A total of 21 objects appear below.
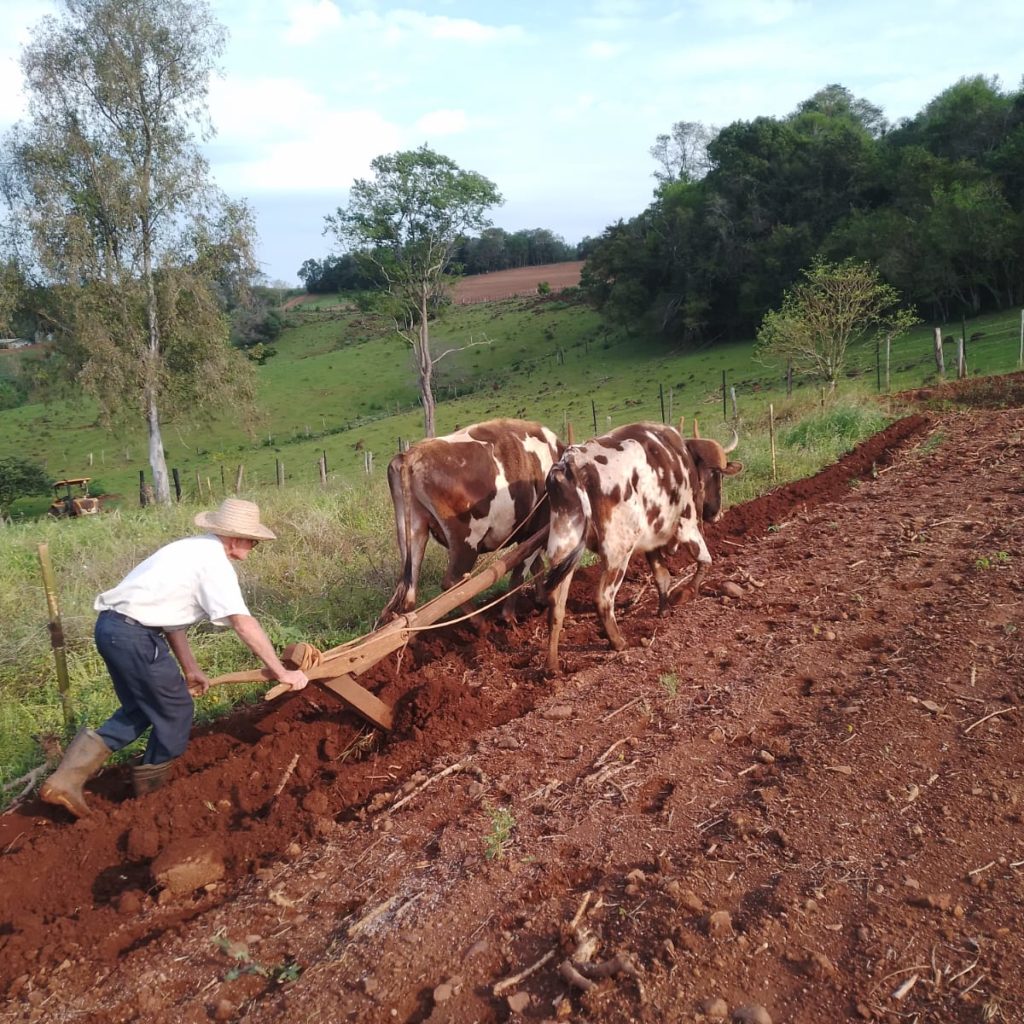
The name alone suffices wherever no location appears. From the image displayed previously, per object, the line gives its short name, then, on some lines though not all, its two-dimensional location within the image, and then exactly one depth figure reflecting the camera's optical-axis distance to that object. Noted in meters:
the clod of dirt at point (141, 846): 4.66
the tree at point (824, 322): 22.08
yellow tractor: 23.48
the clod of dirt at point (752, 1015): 3.02
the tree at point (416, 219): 27.81
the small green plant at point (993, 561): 7.37
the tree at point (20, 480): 28.78
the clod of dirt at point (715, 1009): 3.05
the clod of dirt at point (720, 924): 3.42
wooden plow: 4.80
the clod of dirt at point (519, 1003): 3.19
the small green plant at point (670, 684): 5.79
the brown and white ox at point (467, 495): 7.52
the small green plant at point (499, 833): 4.17
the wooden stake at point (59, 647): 6.25
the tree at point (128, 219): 19.78
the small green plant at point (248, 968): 3.54
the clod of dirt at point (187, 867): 4.30
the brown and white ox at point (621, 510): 6.69
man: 4.80
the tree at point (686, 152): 69.69
